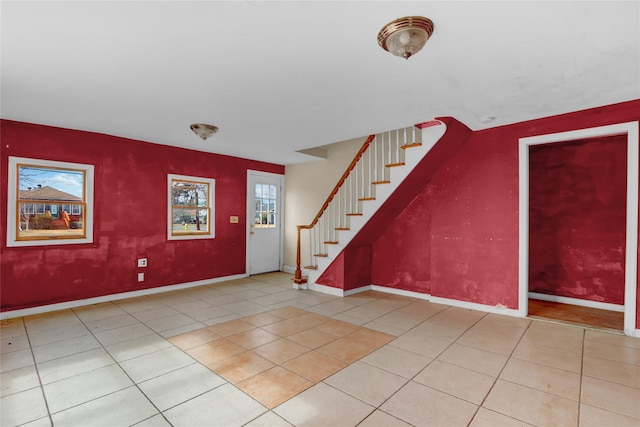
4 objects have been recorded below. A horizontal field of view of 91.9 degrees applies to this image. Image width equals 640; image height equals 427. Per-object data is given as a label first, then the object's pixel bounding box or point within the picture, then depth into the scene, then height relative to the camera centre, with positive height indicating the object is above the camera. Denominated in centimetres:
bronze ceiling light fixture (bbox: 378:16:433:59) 196 +119
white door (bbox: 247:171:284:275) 670 -13
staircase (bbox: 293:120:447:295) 432 +41
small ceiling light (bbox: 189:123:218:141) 412 +116
